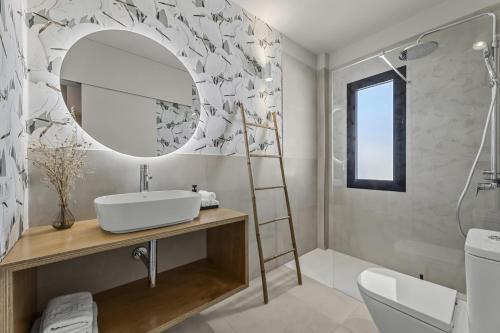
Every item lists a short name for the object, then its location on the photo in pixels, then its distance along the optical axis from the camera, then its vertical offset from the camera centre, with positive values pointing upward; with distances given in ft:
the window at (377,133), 7.06 +1.13
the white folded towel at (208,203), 5.13 -0.85
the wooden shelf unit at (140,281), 2.63 -1.99
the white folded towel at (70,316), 2.94 -2.07
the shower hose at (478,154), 5.41 +0.28
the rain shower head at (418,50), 6.27 +3.37
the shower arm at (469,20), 5.39 +3.68
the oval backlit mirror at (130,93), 4.23 +1.60
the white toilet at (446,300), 3.45 -2.44
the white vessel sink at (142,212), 3.24 -0.70
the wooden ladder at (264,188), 6.01 -0.54
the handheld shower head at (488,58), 5.38 +2.63
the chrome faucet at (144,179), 4.48 -0.24
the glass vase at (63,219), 3.57 -0.83
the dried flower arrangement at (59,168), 3.61 +0.00
